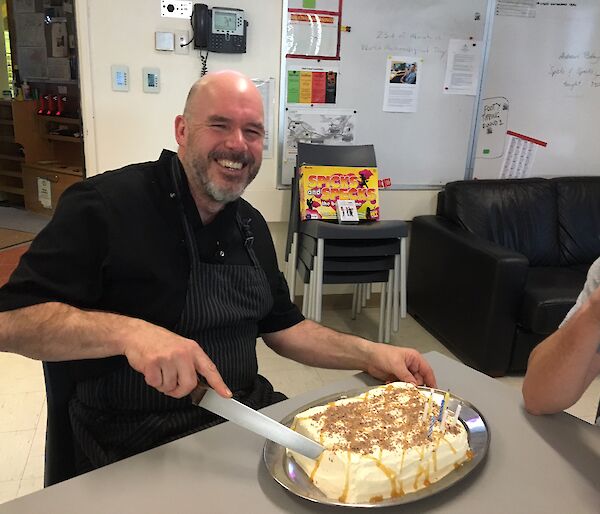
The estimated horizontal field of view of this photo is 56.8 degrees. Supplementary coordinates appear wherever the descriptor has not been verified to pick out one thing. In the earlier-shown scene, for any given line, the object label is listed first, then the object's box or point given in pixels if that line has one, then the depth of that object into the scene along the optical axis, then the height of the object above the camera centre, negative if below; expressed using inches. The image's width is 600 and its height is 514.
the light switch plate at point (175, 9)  108.7 +12.5
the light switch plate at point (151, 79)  111.5 -0.9
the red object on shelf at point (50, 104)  202.5 -12.2
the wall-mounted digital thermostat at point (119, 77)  110.1 -0.8
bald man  38.0 -16.1
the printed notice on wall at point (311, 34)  115.3 +9.7
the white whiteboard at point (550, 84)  126.6 +2.2
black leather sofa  100.7 -33.7
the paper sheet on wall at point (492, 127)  129.3 -8.0
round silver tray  29.6 -21.0
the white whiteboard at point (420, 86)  119.2 -0.1
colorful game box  111.6 -20.8
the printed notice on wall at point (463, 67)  124.0 +5.0
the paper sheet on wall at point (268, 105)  117.1 -5.0
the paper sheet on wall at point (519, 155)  132.5 -14.3
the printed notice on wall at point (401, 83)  122.3 +0.7
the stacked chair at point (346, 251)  104.5 -31.1
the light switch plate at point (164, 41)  109.9 +6.5
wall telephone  108.7 +9.4
